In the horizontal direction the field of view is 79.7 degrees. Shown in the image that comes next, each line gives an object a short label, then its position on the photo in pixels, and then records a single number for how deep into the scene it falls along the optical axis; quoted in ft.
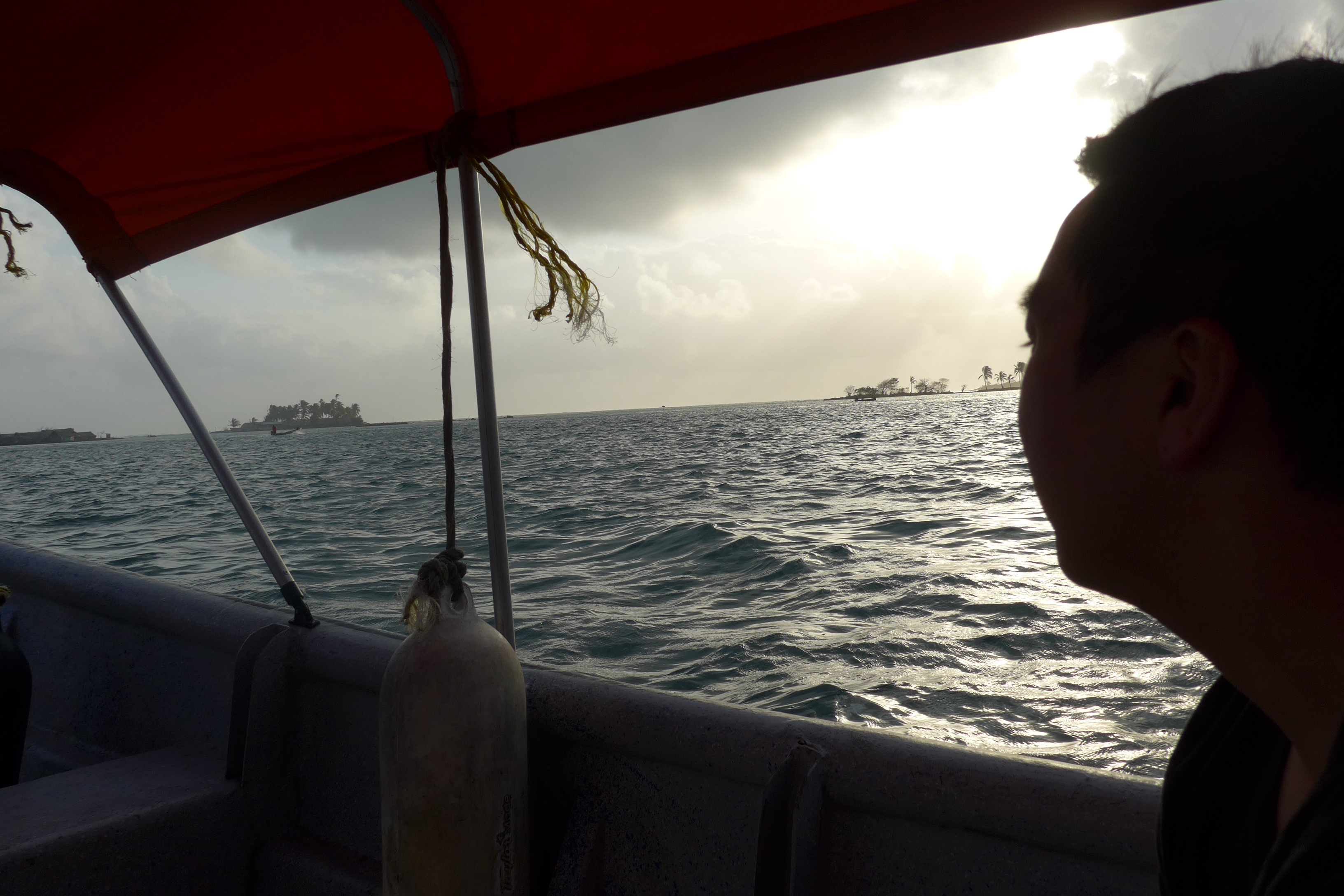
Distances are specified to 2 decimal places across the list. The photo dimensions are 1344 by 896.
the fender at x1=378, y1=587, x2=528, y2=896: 5.16
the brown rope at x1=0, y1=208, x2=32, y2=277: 7.13
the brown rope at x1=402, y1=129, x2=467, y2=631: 5.48
